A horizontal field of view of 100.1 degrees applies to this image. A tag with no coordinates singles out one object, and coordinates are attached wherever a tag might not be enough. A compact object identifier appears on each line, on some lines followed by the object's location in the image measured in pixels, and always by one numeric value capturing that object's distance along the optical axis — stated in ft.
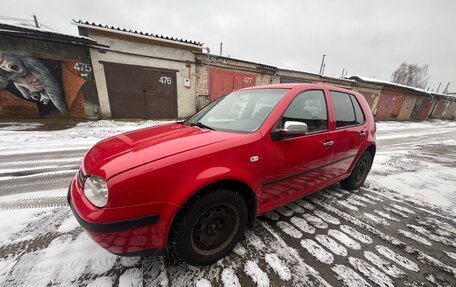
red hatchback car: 4.48
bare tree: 153.99
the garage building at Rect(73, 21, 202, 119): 28.25
